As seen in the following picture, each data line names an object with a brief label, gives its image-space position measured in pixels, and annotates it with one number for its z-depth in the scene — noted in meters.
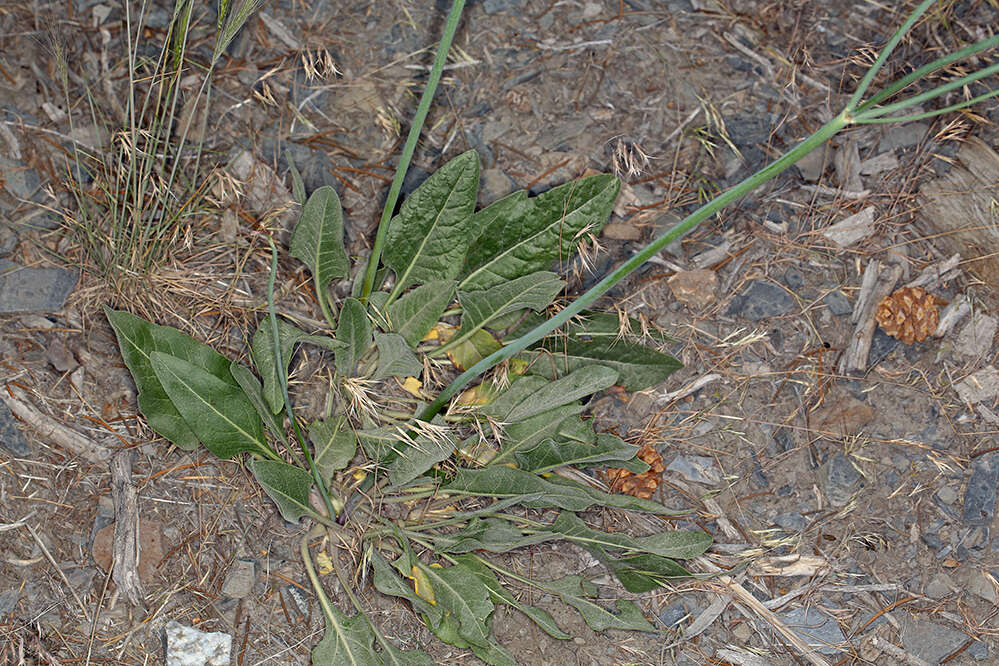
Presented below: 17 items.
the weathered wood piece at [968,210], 2.14
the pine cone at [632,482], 2.06
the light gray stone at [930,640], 2.04
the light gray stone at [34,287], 1.98
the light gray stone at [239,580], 1.92
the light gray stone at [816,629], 2.04
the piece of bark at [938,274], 2.17
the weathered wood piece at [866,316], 2.14
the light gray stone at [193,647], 1.87
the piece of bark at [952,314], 2.14
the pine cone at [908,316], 2.13
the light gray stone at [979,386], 2.13
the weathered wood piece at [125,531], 1.89
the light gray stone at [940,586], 2.07
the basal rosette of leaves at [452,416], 1.80
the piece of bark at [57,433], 1.93
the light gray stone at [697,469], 2.10
